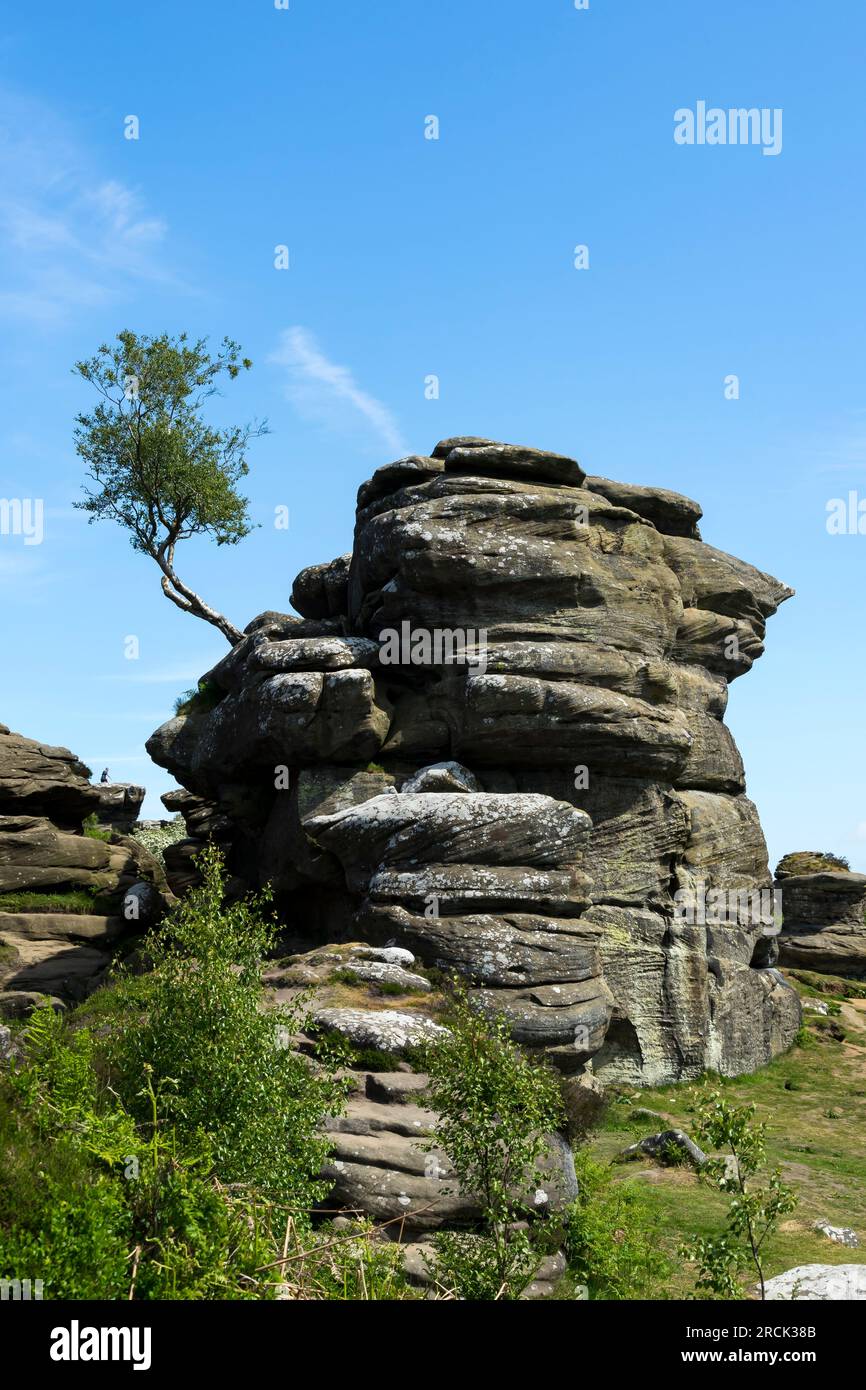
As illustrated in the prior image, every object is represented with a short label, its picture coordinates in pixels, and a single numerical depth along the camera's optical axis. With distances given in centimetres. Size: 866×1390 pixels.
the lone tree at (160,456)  5612
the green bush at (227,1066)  1591
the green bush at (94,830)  4962
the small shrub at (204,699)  4869
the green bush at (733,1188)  1459
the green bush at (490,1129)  1648
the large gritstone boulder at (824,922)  5994
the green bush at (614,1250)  1994
